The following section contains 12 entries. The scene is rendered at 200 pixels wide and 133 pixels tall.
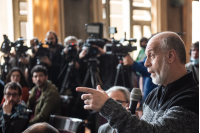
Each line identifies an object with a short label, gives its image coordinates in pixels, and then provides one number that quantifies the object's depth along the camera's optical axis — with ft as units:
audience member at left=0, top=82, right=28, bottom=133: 8.52
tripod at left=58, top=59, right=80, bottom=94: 12.57
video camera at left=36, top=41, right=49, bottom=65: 12.62
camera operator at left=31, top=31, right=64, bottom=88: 13.06
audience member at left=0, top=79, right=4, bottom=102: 10.77
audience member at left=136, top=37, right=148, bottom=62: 14.89
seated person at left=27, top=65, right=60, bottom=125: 10.57
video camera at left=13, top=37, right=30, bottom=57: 12.63
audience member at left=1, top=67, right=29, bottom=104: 11.82
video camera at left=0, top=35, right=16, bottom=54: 12.31
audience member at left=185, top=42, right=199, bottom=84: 10.85
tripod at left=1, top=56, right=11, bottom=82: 13.11
